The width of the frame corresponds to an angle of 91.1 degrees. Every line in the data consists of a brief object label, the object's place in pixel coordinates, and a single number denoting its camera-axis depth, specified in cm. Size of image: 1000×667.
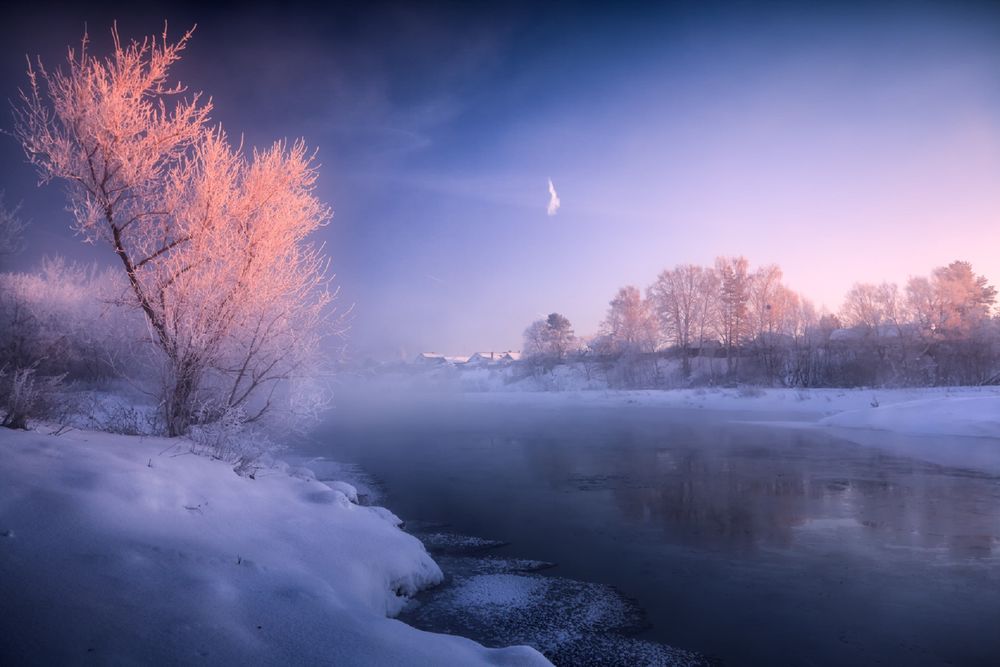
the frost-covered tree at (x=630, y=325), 4997
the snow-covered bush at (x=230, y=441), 739
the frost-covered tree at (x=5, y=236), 1661
